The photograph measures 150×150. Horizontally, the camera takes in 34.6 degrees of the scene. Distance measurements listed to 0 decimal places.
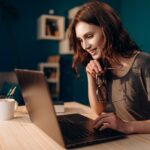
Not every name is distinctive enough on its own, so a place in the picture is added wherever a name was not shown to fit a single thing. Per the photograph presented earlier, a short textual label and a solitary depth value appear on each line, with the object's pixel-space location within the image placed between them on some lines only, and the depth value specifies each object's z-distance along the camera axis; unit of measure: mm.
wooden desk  740
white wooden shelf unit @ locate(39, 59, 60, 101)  3465
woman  1189
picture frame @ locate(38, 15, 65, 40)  3391
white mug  1090
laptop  687
